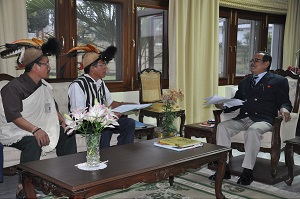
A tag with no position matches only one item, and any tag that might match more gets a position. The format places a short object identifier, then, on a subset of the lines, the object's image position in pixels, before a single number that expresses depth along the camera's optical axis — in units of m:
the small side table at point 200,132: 3.72
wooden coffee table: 2.02
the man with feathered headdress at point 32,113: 2.96
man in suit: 3.36
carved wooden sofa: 3.01
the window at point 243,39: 6.54
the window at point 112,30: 4.45
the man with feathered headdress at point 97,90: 3.41
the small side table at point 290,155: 3.34
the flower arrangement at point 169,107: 4.36
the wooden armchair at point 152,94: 4.85
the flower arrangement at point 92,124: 2.19
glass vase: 2.25
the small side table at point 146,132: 3.86
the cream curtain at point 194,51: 5.46
